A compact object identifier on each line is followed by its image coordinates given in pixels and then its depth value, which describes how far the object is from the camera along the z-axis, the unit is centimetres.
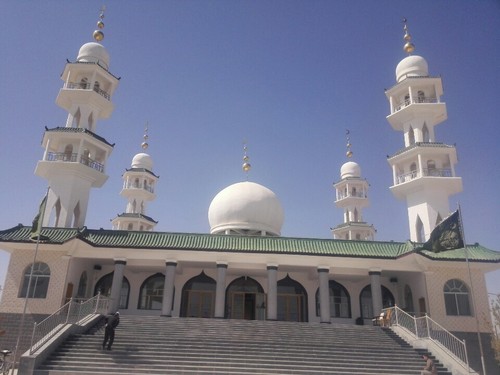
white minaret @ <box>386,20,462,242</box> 2808
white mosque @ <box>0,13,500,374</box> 2389
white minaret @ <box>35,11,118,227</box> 2775
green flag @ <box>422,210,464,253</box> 1845
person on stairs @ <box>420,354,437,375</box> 1348
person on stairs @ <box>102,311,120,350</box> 1666
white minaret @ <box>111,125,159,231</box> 4288
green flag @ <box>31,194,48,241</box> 1936
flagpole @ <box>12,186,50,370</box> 1934
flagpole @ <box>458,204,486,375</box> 1820
